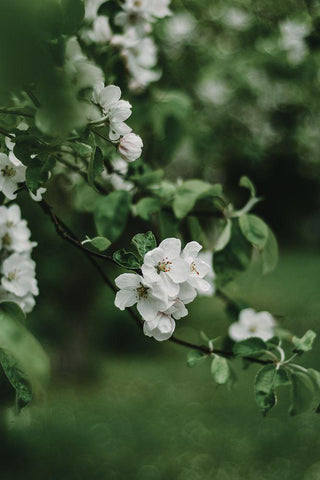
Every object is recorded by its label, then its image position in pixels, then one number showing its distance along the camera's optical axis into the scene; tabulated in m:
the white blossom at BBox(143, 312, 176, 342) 0.85
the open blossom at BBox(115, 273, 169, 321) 0.83
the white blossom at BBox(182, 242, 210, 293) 0.87
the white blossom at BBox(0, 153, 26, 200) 0.96
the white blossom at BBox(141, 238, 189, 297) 0.82
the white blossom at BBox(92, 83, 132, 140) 0.85
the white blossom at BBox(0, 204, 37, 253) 1.28
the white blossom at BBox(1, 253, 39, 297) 1.17
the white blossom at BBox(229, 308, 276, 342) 1.63
